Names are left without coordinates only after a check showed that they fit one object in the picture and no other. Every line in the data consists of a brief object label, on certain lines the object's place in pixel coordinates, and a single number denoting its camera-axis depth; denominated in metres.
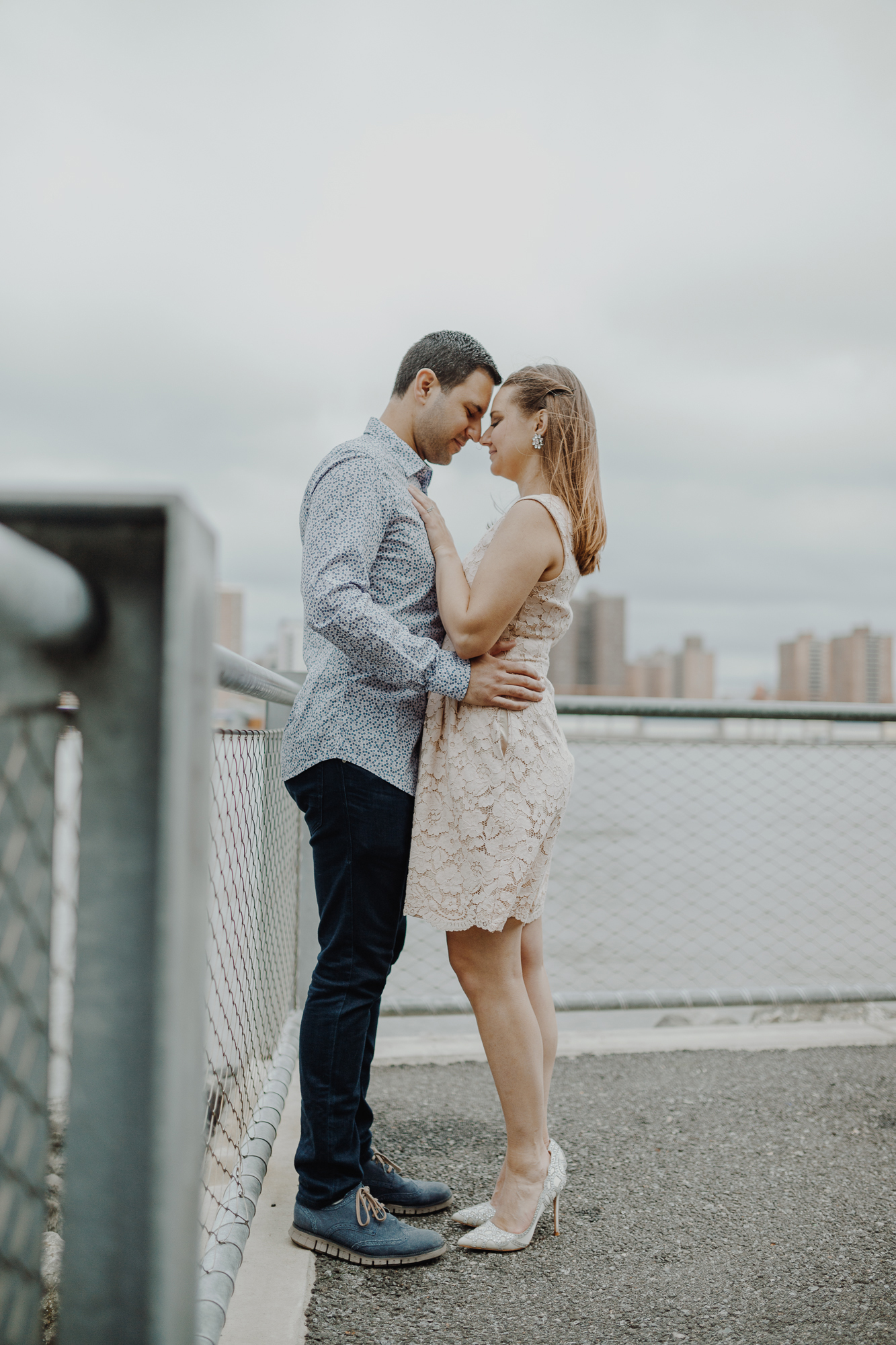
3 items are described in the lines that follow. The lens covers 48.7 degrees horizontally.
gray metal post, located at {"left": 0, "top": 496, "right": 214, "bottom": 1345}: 0.60
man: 2.03
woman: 2.12
